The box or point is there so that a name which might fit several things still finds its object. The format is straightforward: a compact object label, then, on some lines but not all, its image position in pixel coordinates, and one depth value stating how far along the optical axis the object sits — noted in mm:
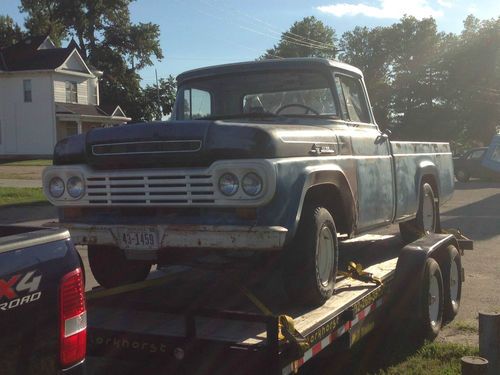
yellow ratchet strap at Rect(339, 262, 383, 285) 4953
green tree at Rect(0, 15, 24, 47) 57312
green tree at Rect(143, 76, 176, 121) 57806
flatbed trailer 3455
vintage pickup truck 4008
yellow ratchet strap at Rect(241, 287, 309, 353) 3418
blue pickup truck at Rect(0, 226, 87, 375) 2221
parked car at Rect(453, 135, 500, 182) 27141
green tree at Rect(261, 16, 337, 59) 63831
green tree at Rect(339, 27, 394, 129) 60562
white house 41750
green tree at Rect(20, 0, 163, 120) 58594
